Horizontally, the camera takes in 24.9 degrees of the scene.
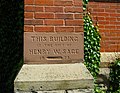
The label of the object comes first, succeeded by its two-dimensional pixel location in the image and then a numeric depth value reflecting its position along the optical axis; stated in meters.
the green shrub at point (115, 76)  4.90
